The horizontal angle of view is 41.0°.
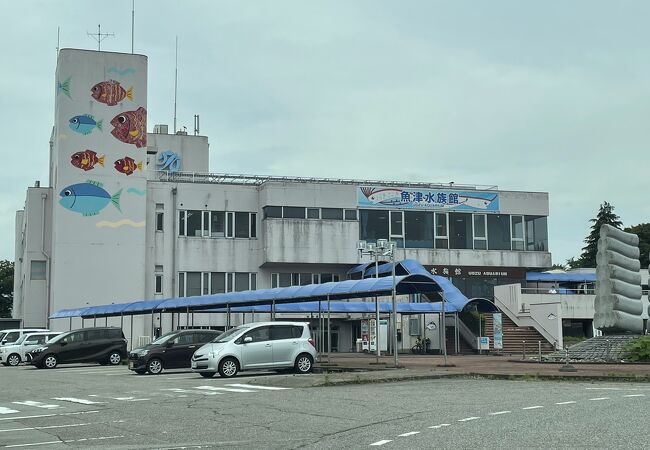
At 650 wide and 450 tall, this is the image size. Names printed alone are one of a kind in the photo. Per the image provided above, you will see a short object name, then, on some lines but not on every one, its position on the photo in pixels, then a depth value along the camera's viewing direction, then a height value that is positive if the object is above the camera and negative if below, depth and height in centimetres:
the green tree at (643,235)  8731 +949
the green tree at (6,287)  9900 +505
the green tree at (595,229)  9438 +1066
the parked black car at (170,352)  3052 -75
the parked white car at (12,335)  4501 -22
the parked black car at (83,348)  3669 -76
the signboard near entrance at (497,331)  4794 -16
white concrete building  5688 +698
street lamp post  4428 +419
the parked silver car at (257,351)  2650 -64
